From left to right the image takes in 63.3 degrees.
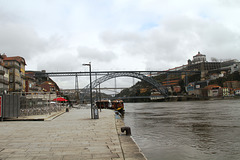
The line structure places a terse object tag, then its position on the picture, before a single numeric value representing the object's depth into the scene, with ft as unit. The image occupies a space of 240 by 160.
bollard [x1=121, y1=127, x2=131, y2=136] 22.51
